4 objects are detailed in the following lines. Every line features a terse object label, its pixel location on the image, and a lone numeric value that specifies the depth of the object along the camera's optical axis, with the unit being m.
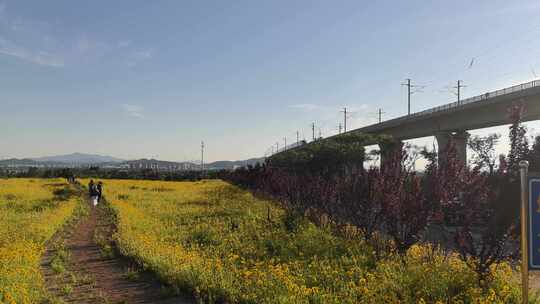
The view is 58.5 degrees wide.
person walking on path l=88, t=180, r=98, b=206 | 23.64
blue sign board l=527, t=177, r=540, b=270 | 4.30
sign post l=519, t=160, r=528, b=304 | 4.29
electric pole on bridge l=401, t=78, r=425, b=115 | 67.81
